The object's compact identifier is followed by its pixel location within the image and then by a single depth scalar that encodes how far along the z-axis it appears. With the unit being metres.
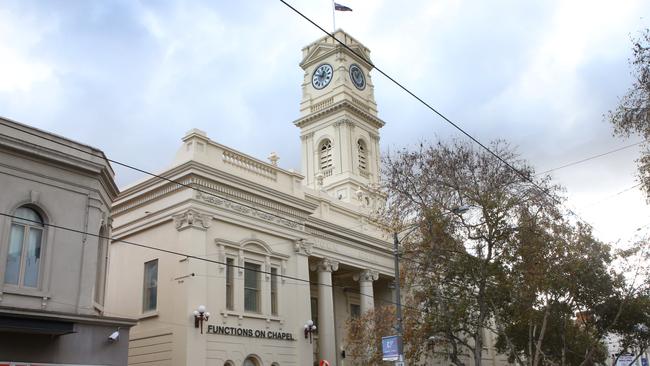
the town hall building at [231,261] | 23.61
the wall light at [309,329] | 27.06
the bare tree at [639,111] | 15.18
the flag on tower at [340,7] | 41.41
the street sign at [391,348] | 19.58
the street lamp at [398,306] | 19.57
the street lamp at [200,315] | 22.68
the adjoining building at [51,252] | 16.22
